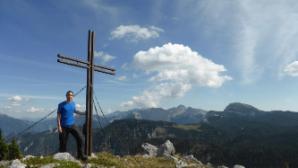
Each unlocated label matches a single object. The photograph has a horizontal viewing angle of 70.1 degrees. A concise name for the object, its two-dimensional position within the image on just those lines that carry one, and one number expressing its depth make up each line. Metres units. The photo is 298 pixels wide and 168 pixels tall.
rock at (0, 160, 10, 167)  10.46
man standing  11.57
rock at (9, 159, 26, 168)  9.93
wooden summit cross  13.04
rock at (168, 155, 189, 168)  16.90
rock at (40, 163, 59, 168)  10.25
